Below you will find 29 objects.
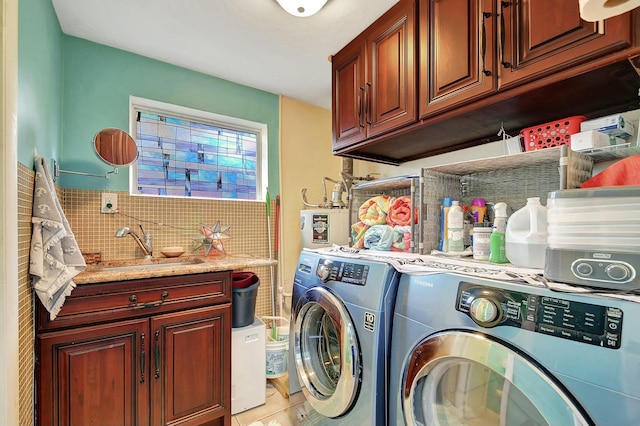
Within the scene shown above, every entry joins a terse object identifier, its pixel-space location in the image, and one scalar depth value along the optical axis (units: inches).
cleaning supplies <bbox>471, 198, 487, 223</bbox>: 52.9
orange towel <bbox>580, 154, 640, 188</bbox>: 30.9
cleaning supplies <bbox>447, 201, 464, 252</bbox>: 50.6
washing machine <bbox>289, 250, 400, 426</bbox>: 40.0
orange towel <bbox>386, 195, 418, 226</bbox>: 58.9
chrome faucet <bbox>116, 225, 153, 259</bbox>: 68.9
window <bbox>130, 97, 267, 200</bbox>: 81.4
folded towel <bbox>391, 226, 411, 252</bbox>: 57.6
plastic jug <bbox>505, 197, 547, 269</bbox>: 37.2
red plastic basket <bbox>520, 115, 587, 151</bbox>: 40.8
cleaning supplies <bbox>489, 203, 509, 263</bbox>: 42.0
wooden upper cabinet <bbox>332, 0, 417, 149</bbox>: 53.7
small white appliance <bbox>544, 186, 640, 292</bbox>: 25.1
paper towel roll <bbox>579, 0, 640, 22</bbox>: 24.3
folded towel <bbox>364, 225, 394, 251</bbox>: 59.4
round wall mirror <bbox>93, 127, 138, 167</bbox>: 66.7
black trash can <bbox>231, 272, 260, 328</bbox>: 67.9
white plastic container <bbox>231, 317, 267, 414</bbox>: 66.4
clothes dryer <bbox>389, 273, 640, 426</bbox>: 21.7
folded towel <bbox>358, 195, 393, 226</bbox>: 63.3
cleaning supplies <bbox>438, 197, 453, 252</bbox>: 52.8
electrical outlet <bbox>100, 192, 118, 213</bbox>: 71.1
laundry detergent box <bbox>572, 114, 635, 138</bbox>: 37.1
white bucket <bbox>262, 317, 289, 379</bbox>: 77.7
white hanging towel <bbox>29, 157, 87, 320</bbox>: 42.7
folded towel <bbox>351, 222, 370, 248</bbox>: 65.1
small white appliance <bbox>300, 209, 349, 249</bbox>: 84.5
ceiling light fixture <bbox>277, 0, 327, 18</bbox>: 56.2
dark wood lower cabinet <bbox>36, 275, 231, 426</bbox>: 46.8
